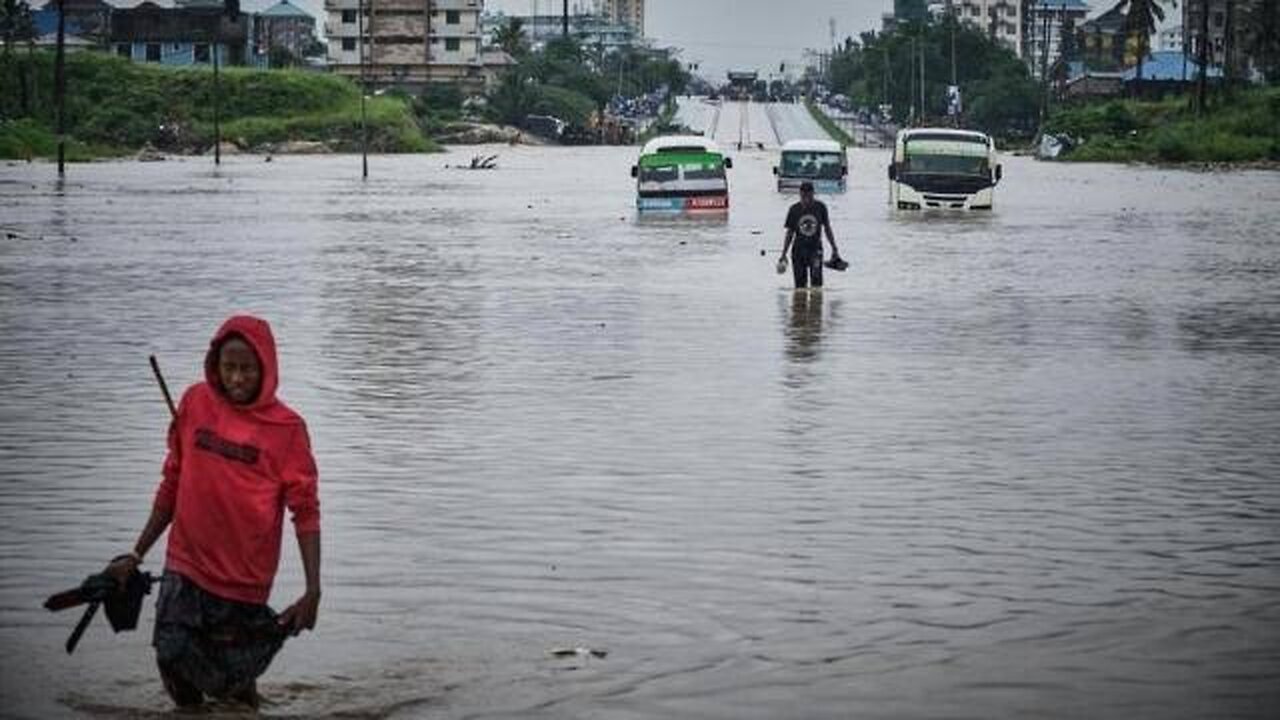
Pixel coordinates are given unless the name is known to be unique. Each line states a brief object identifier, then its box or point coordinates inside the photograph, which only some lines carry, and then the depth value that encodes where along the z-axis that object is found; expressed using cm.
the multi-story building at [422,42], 19075
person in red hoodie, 779
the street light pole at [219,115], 10150
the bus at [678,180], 5197
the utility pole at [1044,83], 16200
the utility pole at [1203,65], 11875
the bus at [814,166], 6694
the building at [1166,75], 17538
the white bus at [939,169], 5534
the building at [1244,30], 13548
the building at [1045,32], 16319
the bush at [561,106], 17950
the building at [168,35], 17812
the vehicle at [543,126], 16888
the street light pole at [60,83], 7700
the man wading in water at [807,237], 2734
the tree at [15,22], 13650
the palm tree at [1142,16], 15012
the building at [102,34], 18650
